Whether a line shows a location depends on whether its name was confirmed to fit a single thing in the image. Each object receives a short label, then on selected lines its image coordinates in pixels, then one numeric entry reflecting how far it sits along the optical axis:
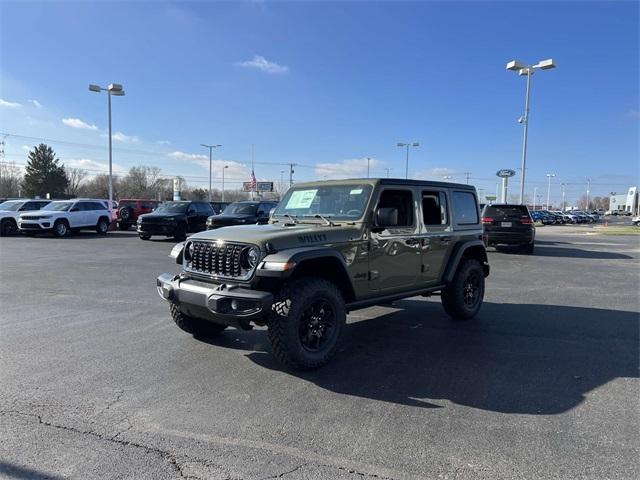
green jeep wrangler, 4.41
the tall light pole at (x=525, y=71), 25.06
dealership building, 122.81
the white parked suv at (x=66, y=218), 21.08
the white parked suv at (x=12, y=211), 22.11
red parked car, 27.59
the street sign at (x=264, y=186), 81.28
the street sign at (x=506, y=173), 30.79
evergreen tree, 72.88
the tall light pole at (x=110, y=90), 30.20
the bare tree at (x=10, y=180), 81.55
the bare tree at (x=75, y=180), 97.06
